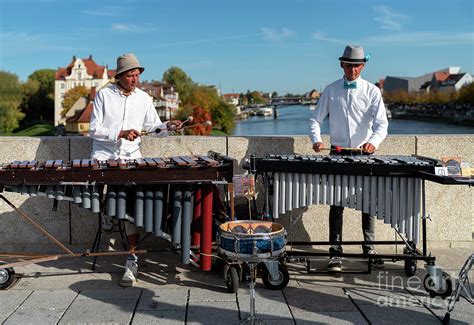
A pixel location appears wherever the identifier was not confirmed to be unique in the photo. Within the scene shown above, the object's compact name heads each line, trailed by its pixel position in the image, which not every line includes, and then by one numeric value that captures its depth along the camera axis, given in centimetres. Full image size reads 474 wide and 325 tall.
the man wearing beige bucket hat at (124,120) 518
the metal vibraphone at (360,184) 465
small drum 387
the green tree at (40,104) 9138
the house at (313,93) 14619
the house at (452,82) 12230
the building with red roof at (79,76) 9719
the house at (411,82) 13938
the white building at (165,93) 7962
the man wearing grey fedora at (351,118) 536
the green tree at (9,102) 7106
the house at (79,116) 7650
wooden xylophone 462
